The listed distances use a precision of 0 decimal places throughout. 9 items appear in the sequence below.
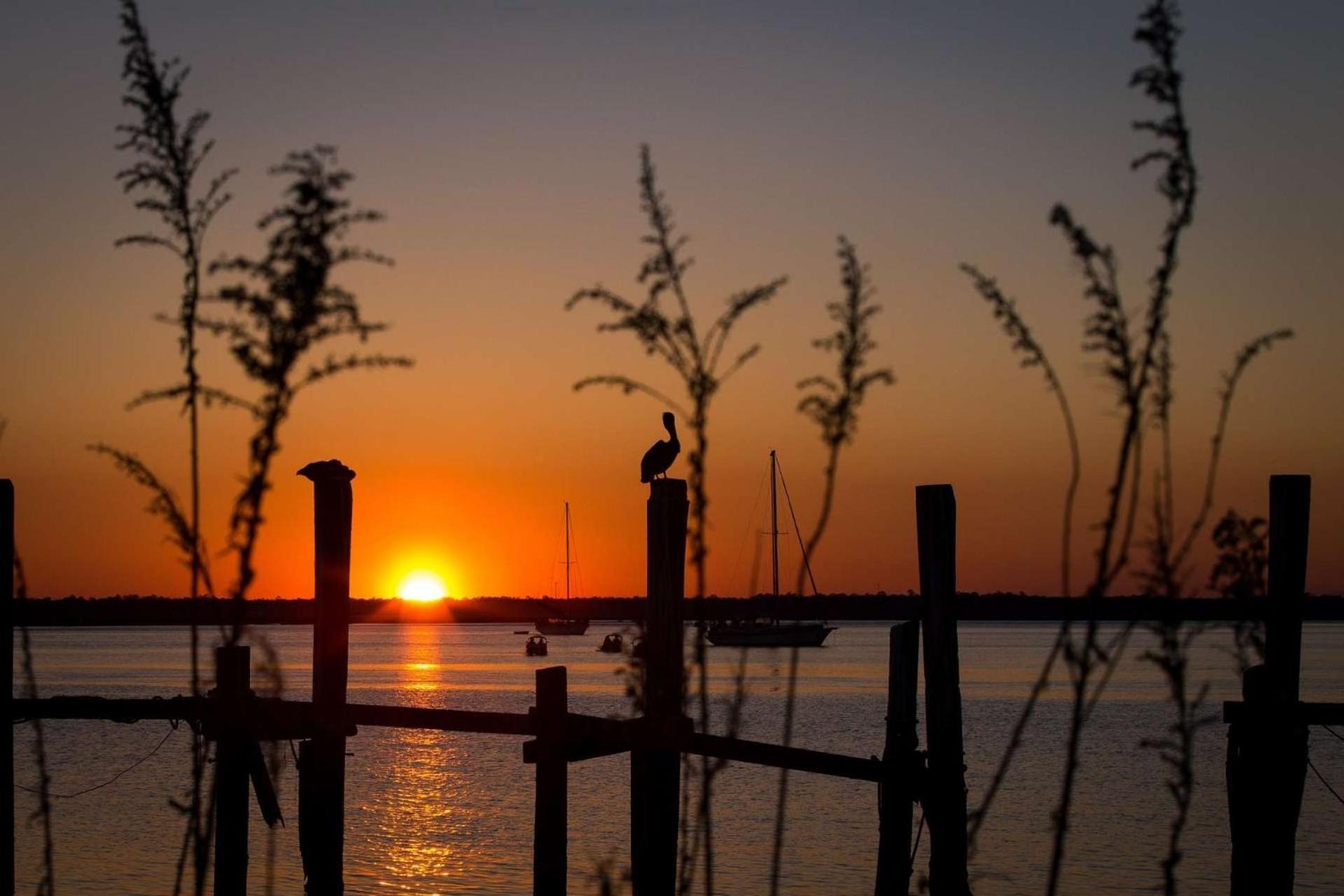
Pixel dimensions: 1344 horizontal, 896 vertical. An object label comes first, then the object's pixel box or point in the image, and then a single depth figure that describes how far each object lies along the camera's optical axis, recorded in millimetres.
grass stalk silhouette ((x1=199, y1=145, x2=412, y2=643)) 5195
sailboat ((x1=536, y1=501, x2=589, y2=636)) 147625
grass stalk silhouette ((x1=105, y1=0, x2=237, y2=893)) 5379
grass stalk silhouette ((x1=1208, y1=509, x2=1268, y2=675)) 6031
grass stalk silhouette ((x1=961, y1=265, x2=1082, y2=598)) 4535
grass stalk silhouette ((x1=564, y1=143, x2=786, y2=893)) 5734
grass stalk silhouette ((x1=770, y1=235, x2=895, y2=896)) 6027
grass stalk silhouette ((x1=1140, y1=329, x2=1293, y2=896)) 4711
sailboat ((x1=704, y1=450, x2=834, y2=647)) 83781
